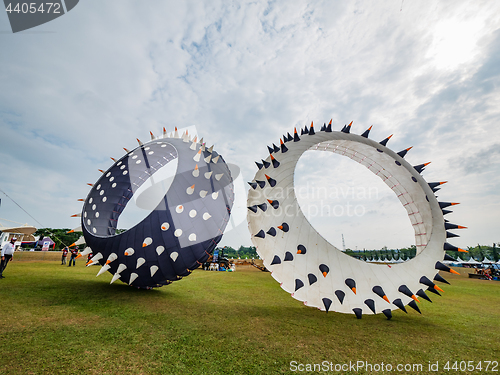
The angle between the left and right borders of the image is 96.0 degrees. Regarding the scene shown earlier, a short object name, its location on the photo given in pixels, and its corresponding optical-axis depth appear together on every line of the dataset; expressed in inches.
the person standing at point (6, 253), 398.0
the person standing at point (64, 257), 790.5
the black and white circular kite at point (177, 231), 284.4
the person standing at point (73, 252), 701.0
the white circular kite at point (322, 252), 245.1
